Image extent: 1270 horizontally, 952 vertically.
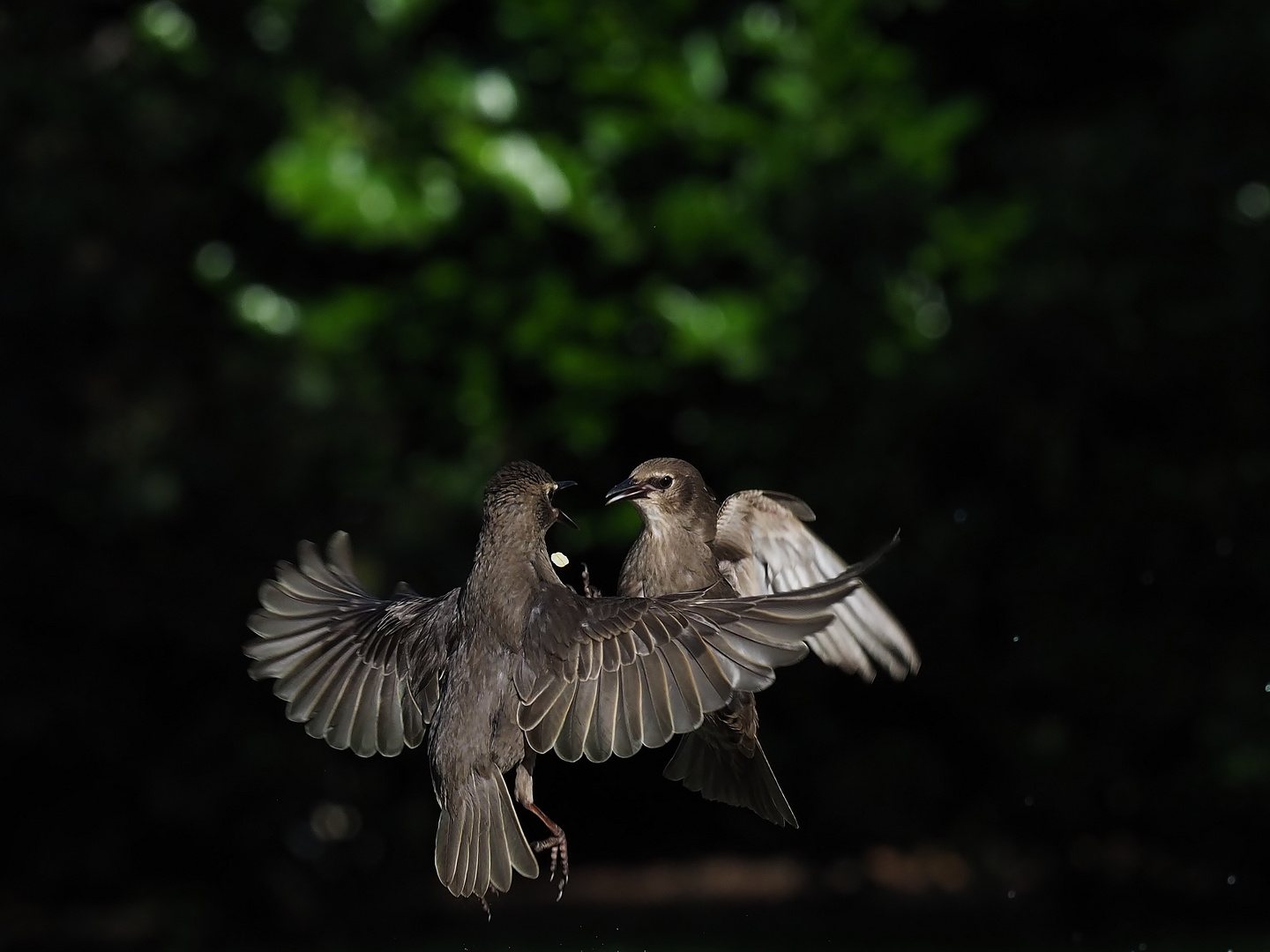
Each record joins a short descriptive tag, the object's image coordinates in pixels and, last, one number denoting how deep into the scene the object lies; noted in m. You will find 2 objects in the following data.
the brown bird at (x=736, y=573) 5.42
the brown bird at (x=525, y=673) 4.71
